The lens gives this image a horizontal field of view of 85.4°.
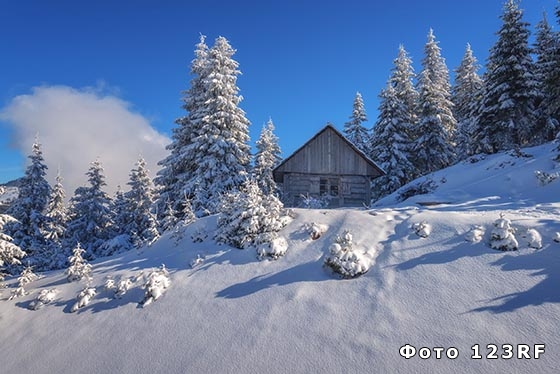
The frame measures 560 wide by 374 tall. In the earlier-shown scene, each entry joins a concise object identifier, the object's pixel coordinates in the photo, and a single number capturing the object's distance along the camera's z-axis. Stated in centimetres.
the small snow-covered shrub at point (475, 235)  596
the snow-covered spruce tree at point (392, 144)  2734
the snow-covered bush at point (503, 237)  556
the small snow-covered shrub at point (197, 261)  721
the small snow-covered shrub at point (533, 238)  545
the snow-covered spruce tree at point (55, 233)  2040
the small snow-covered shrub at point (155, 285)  621
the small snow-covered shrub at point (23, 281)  755
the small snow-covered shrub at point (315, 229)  727
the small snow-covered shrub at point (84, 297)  654
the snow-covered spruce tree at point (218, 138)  1739
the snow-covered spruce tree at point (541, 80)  2073
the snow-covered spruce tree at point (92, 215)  2475
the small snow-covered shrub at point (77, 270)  776
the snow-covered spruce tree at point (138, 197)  2838
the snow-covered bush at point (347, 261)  578
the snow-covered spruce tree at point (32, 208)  2014
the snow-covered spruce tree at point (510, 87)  2117
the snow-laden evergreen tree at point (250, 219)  752
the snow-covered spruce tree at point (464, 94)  3157
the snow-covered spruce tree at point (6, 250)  861
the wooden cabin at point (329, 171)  1956
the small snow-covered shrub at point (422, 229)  648
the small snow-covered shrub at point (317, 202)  1685
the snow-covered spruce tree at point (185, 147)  1846
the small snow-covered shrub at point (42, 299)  691
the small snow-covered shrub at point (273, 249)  681
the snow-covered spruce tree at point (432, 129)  2780
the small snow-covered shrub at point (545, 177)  1174
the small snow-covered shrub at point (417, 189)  1828
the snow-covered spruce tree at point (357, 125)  3428
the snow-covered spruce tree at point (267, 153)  3066
